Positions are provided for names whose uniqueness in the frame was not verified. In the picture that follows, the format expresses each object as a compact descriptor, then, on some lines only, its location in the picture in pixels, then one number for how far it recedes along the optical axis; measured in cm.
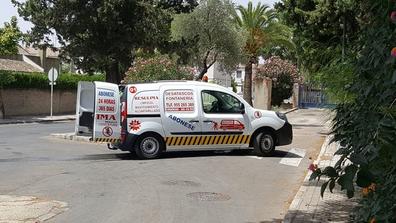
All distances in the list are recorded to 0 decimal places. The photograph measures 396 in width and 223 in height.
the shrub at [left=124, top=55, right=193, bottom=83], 2116
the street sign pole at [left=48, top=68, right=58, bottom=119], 3400
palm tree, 3035
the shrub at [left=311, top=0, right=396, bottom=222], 309
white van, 1336
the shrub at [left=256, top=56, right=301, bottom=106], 4394
